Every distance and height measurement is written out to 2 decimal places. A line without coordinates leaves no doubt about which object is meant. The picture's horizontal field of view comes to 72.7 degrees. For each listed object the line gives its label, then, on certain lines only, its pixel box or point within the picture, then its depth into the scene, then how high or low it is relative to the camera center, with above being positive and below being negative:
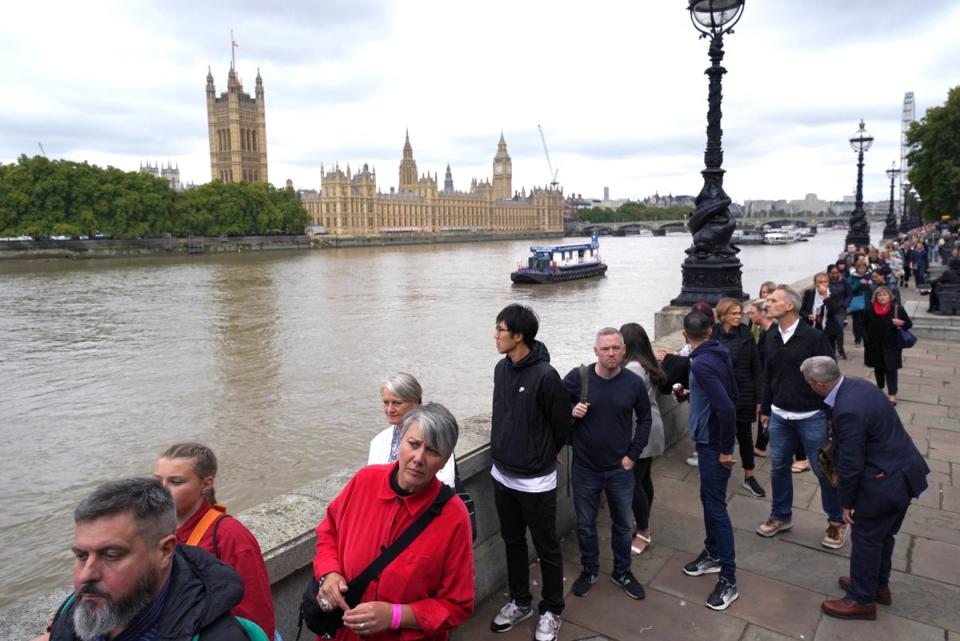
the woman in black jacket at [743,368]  4.65 -0.92
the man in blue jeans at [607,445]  3.28 -1.02
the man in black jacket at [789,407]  3.96 -1.02
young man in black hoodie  2.97 -0.94
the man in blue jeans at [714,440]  3.29 -1.05
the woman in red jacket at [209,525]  1.79 -0.79
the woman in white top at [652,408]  3.75 -0.97
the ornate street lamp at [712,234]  7.62 +0.09
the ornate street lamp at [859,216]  21.62 +0.76
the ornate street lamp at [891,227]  40.00 +0.71
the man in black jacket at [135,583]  1.29 -0.68
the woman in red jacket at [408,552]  1.92 -0.92
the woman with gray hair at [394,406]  2.59 -0.67
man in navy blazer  2.95 -1.04
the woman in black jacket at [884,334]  6.69 -0.99
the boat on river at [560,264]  37.14 -1.31
